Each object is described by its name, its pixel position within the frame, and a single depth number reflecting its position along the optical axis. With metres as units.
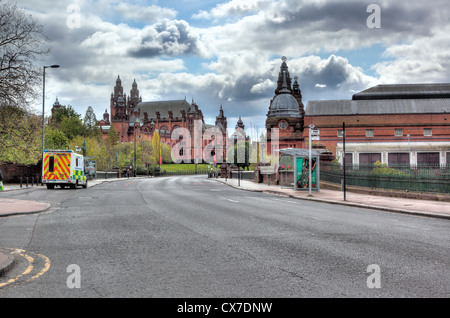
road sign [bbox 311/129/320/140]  24.66
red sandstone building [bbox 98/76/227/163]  173.38
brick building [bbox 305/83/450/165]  55.12
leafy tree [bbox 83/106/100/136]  146.00
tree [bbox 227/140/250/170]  114.78
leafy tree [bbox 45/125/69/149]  84.30
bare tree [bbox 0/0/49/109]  27.13
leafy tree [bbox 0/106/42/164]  35.22
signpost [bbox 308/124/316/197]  24.67
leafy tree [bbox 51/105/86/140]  128.00
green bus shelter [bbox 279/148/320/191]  30.53
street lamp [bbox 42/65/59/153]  41.83
